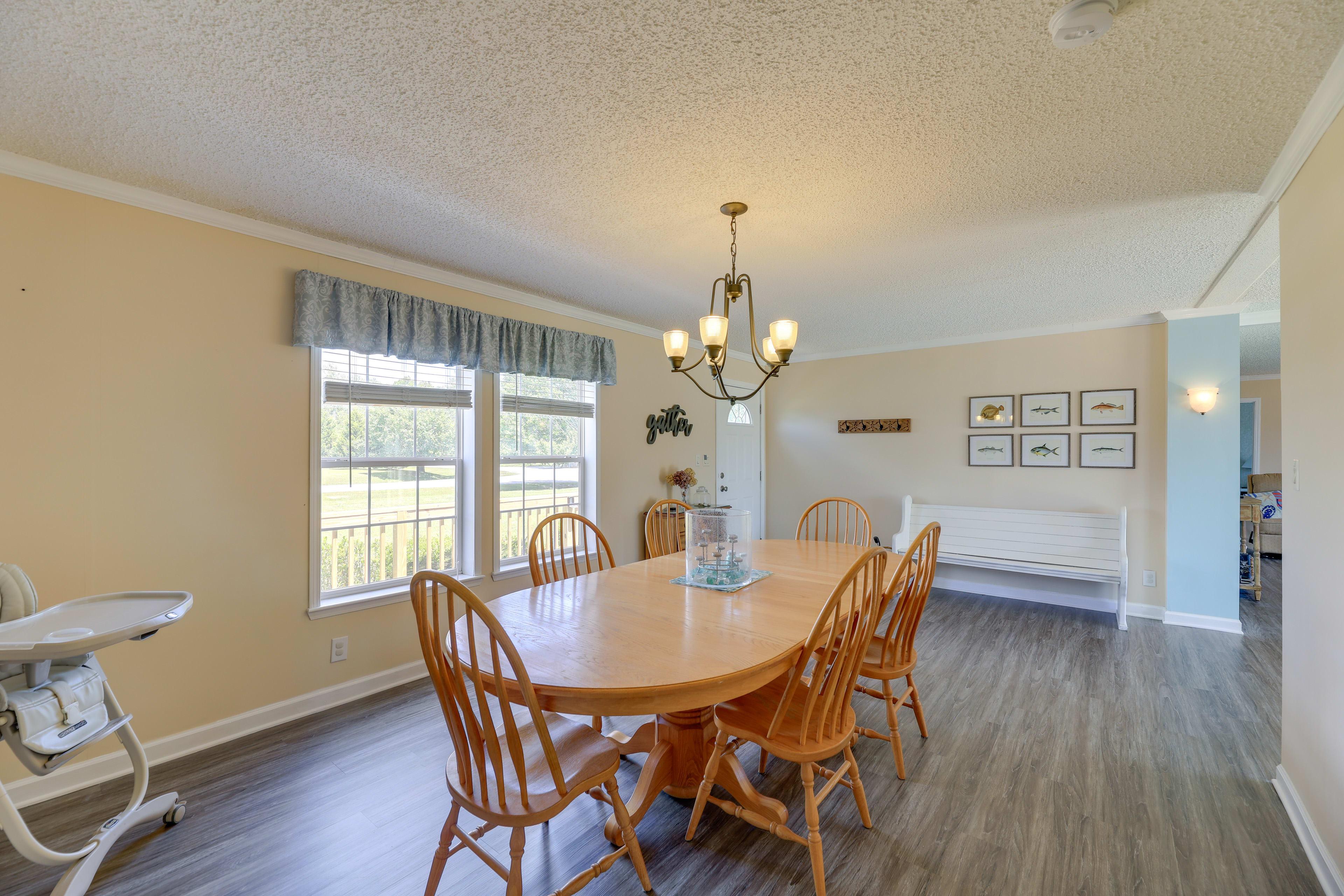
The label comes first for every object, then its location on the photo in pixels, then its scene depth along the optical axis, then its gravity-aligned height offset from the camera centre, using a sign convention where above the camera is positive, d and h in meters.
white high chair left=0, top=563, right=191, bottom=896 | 1.41 -0.69
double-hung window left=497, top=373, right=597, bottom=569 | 3.65 -0.04
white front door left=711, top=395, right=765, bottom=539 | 5.56 -0.09
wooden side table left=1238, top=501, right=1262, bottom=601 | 4.86 -0.70
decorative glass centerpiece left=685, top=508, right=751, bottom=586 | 2.28 -0.41
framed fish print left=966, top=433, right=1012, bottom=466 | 4.84 +0.00
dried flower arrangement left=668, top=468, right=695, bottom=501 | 4.81 -0.27
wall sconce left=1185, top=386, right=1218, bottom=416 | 3.90 +0.38
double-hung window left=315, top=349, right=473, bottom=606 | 2.86 -0.14
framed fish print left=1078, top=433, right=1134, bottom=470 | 4.35 +0.02
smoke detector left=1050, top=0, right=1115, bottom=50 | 1.27 +1.03
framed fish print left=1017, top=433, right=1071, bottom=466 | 4.60 +0.01
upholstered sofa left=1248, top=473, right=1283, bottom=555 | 6.40 -0.99
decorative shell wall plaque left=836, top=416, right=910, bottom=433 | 5.35 +0.24
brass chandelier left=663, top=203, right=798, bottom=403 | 2.24 +0.47
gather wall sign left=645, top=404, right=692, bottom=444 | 4.68 +0.23
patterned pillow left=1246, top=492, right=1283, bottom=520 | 5.64 -0.54
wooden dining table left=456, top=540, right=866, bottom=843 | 1.33 -0.57
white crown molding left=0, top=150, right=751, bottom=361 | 2.03 +1.01
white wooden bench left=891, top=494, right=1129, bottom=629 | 4.21 -0.75
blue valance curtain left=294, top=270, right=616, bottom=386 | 2.69 +0.67
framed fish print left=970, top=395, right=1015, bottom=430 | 4.84 +0.35
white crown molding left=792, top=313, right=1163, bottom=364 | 4.30 +1.02
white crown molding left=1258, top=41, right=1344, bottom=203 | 1.57 +1.04
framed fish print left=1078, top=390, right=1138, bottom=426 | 4.34 +0.35
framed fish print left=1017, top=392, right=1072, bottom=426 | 4.59 +0.36
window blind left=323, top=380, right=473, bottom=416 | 2.85 +0.29
